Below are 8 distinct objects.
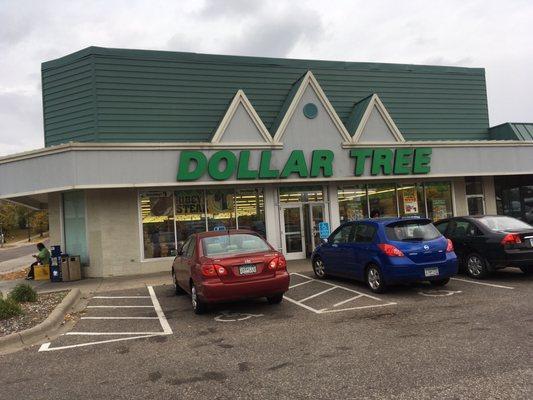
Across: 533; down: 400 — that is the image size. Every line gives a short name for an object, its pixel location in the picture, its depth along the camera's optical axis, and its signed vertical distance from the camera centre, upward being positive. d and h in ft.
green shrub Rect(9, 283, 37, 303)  32.71 -4.08
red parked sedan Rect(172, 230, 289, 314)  26.45 -2.78
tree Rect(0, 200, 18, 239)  224.16 +9.61
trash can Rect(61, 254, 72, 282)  46.85 -3.80
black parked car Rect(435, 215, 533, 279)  33.35 -2.87
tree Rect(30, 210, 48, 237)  219.14 +6.90
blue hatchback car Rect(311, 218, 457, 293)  30.37 -2.88
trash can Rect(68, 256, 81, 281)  47.09 -3.59
